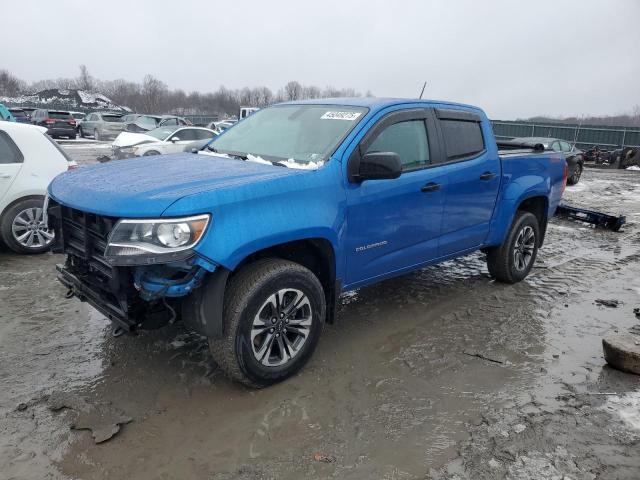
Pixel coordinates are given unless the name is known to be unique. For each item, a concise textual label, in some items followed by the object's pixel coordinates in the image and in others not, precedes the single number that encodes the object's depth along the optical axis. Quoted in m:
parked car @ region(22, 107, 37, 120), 31.30
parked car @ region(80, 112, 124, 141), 26.73
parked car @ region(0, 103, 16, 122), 13.79
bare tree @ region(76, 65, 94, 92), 100.61
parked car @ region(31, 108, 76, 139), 25.14
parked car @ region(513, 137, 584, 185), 14.50
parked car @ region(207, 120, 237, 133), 24.70
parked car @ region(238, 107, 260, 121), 31.38
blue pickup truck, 2.75
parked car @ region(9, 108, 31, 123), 25.67
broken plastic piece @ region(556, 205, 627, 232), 8.48
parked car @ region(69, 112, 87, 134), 34.91
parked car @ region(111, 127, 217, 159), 13.45
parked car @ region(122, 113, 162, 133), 23.08
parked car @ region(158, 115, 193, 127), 24.83
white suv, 5.70
